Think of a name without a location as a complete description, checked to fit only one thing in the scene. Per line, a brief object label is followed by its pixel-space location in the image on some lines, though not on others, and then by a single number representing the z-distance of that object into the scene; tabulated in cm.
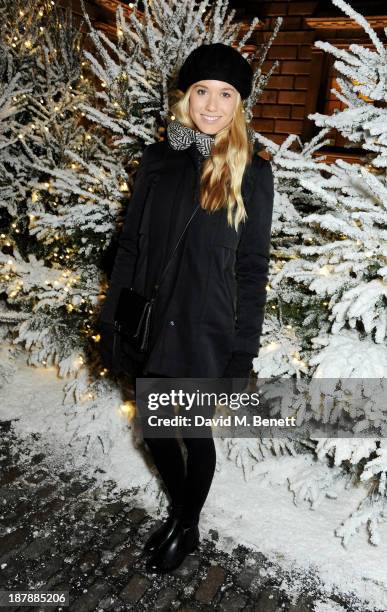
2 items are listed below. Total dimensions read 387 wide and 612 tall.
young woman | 190
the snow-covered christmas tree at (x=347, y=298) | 214
